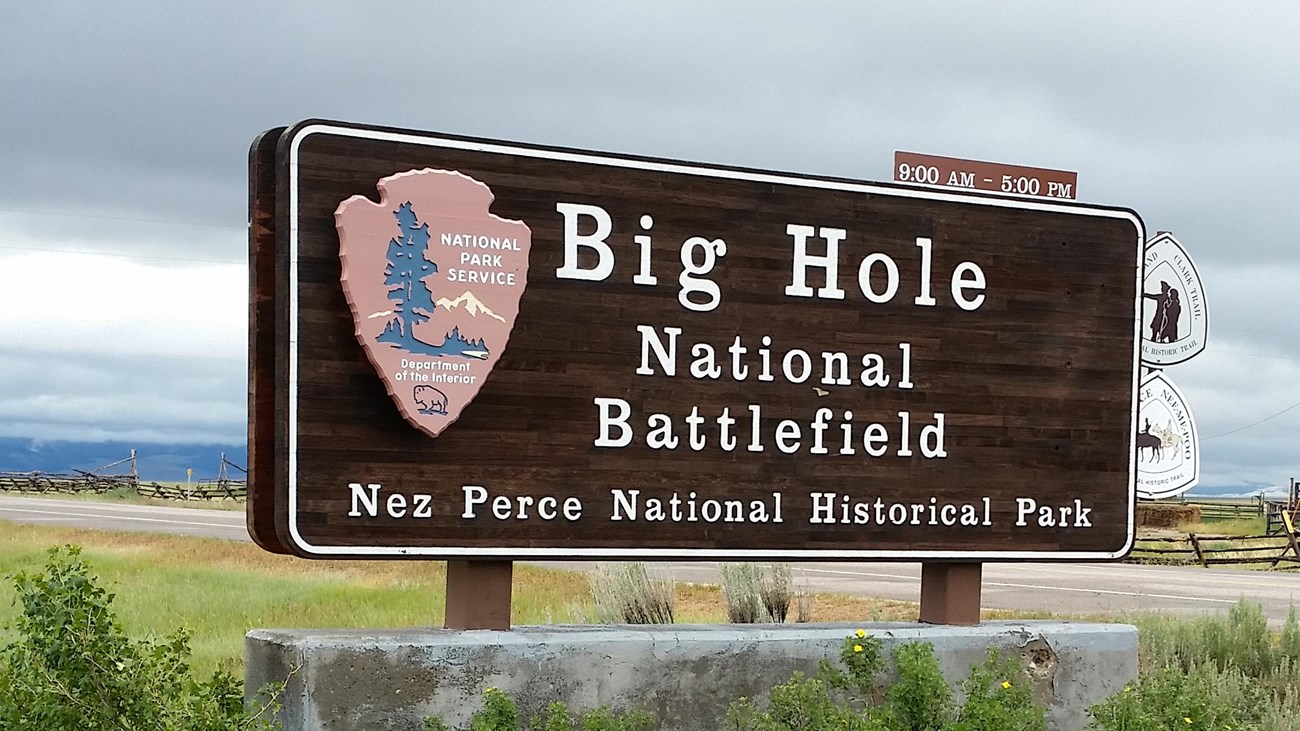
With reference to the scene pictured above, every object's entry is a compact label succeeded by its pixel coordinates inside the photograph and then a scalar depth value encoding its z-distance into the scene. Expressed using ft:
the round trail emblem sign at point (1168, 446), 38.55
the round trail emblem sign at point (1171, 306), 38.73
